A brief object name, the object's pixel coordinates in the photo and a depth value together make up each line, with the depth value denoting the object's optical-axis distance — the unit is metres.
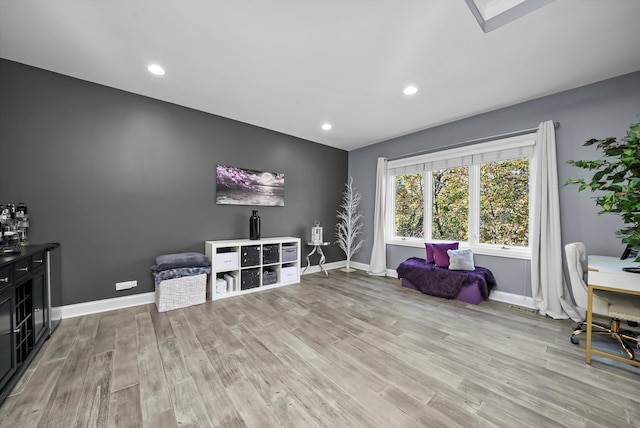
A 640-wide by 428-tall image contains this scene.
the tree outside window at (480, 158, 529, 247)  3.31
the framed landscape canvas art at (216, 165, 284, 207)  3.74
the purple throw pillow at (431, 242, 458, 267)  3.68
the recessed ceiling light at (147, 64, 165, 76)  2.46
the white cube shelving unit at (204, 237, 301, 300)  3.36
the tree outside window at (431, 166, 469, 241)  3.85
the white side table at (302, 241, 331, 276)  4.50
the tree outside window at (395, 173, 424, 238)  4.44
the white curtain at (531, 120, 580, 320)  2.80
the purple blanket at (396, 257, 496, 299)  3.28
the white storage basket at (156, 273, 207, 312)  2.84
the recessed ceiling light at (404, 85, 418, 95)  2.83
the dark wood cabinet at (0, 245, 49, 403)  1.47
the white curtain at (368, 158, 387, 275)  4.71
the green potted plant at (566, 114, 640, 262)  1.57
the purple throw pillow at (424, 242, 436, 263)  3.94
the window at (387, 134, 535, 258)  3.32
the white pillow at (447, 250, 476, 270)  3.48
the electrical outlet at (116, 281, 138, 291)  2.90
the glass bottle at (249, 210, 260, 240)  3.84
